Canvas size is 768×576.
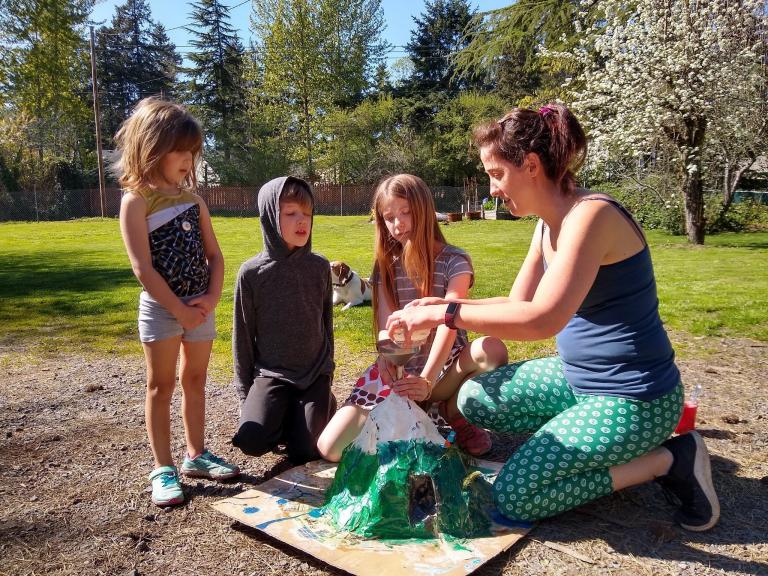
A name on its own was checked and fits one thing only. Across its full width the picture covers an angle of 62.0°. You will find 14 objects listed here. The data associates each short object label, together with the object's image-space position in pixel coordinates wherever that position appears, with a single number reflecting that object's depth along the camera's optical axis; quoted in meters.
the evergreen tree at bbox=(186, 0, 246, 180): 42.34
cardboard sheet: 2.14
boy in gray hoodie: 3.09
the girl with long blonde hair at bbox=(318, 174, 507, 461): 2.93
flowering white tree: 13.80
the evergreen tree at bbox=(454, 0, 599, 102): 16.61
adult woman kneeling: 2.31
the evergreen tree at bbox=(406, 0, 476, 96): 41.31
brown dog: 7.17
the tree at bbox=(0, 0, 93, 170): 25.58
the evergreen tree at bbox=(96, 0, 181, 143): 49.16
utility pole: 27.47
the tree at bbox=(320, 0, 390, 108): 40.12
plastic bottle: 3.07
